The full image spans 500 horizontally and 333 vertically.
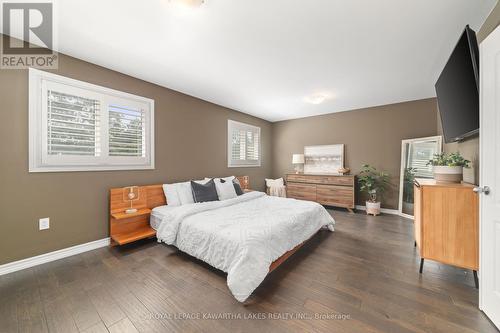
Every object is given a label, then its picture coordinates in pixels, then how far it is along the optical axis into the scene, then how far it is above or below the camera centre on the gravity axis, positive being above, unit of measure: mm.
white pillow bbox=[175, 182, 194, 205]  3334 -483
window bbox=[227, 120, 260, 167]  5000 +567
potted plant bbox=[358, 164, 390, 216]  4453 -442
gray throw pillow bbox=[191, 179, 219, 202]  3348 -470
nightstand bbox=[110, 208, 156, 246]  2738 -944
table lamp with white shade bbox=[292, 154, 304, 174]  5582 +178
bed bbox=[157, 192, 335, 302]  1797 -780
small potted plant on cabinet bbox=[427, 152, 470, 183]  2092 -33
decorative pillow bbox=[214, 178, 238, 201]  3686 -461
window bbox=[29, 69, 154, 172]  2348 +524
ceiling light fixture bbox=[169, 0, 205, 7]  1638 +1366
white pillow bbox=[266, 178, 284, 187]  5695 -515
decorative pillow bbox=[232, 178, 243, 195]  4017 -475
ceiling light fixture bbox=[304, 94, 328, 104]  3930 +1401
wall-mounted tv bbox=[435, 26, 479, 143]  1651 +764
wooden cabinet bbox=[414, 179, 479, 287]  1806 -563
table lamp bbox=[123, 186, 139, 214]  2926 -456
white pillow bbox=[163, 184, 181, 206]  3288 -511
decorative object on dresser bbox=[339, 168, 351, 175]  4984 -140
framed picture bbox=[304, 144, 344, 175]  5266 +182
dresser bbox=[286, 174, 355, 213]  4699 -601
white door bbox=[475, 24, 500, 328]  1414 -102
